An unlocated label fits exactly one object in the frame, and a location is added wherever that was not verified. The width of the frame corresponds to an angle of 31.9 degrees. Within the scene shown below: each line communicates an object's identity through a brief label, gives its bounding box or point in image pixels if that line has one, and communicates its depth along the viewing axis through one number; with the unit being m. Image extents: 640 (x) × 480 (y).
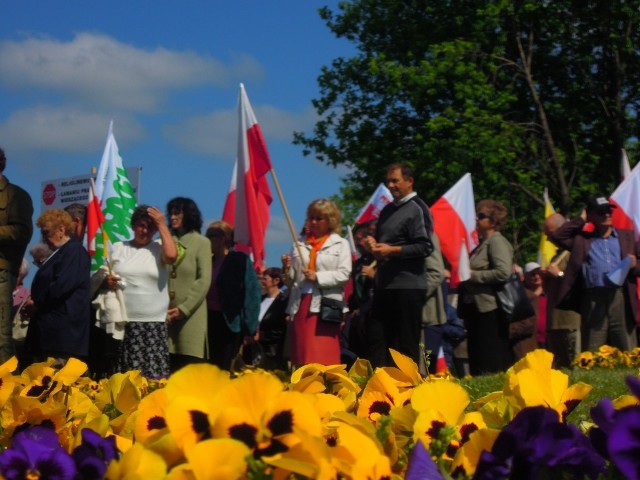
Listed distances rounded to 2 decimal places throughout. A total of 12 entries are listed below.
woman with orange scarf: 8.47
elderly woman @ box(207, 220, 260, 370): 9.82
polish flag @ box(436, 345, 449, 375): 10.73
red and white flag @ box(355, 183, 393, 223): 14.01
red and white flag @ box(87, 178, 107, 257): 11.30
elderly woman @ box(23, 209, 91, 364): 8.34
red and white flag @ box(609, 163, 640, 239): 12.30
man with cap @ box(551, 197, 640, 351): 9.23
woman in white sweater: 8.47
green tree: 27.42
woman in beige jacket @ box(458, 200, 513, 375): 9.25
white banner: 12.23
